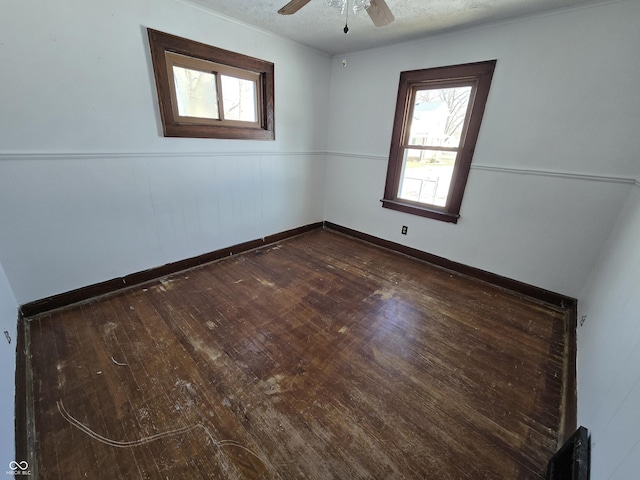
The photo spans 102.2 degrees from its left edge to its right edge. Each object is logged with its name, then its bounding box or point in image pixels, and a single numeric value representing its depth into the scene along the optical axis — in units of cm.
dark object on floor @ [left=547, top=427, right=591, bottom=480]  102
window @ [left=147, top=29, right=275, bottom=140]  220
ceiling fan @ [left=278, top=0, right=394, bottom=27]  154
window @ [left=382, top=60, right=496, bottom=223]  257
